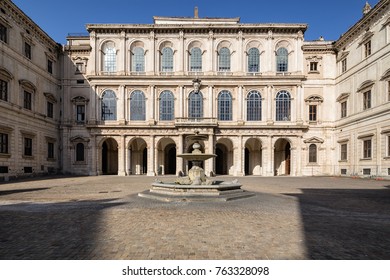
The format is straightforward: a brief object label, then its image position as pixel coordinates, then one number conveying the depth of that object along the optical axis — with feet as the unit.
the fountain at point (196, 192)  35.11
